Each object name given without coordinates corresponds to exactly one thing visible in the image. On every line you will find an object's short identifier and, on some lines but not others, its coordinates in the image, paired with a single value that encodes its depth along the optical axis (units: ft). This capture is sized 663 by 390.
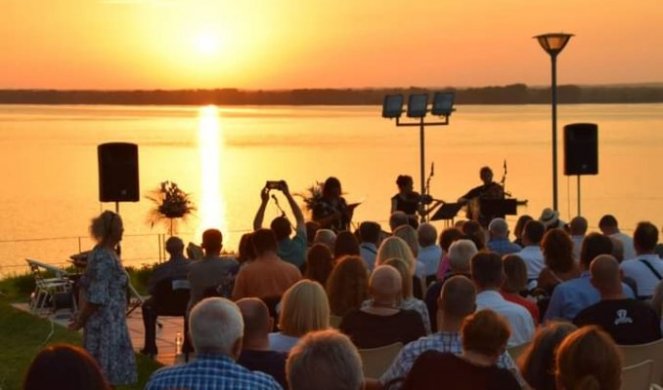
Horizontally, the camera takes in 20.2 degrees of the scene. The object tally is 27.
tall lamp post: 74.94
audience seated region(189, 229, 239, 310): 41.89
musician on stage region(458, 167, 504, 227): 74.27
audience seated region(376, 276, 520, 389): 24.81
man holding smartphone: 43.50
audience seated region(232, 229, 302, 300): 37.61
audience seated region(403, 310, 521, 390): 22.42
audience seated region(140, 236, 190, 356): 45.66
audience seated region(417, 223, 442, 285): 43.93
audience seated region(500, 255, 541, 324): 32.79
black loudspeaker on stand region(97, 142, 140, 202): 71.40
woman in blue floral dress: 34.82
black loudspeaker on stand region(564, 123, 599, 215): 79.57
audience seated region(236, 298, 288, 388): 24.80
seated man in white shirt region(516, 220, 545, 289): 41.50
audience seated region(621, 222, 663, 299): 37.62
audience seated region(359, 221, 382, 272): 43.70
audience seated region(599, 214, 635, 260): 46.41
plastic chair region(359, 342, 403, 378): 27.98
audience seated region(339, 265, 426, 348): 29.37
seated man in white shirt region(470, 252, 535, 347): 29.79
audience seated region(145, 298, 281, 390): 21.28
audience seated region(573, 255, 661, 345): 29.86
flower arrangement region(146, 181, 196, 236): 81.18
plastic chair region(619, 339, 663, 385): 28.04
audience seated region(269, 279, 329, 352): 27.09
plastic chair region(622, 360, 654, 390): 25.01
